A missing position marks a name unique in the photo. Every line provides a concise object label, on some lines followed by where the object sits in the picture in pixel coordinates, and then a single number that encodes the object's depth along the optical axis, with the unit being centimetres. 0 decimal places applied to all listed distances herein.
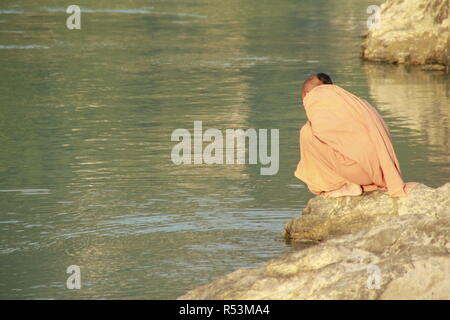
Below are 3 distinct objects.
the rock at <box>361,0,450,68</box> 3881
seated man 1748
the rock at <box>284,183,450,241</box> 1672
